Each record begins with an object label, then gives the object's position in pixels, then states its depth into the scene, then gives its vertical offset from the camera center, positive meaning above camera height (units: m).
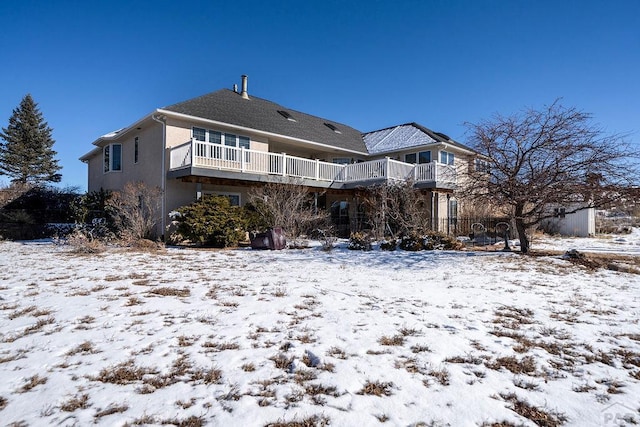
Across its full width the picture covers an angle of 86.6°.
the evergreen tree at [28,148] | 35.97 +7.34
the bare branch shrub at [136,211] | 12.13 +0.19
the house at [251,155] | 13.97 +2.90
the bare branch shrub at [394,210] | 12.98 +0.24
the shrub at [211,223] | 12.22 -0.26
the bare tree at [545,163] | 9.15 +1.55
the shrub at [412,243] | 11.42 -0.91
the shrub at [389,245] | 11.58 -1.00
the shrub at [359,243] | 11.58 -0.92
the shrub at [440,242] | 11.56 -0.89
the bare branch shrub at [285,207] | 13.41 +0.37
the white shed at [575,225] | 20.11 -0.51
